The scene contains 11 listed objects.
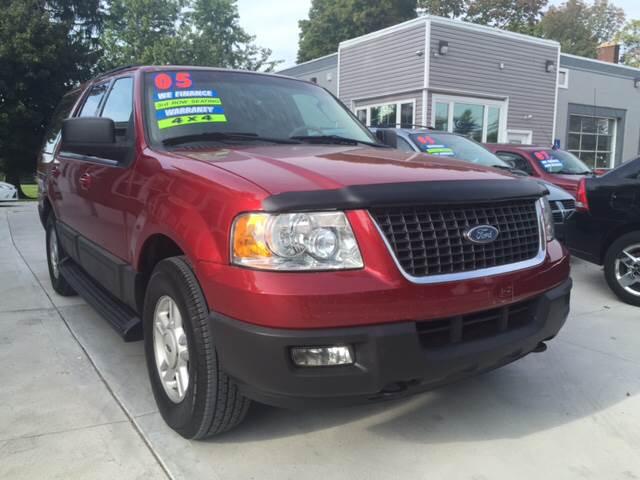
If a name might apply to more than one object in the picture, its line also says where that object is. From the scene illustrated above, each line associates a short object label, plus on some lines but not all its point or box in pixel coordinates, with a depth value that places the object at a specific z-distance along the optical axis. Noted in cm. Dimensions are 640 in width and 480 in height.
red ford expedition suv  207
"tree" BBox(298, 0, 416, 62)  3862
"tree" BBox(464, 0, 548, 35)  4028
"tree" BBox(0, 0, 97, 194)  2267
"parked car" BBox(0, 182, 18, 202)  1883
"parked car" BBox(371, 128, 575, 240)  668
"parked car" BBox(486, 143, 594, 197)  837
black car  514
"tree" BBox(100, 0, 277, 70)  3372
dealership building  1560
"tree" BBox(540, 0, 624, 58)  4853
